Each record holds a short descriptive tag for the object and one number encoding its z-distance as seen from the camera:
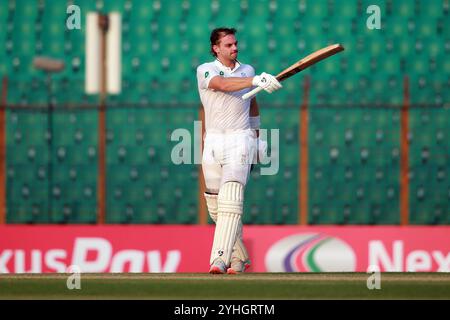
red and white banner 20.58
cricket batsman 13.37
